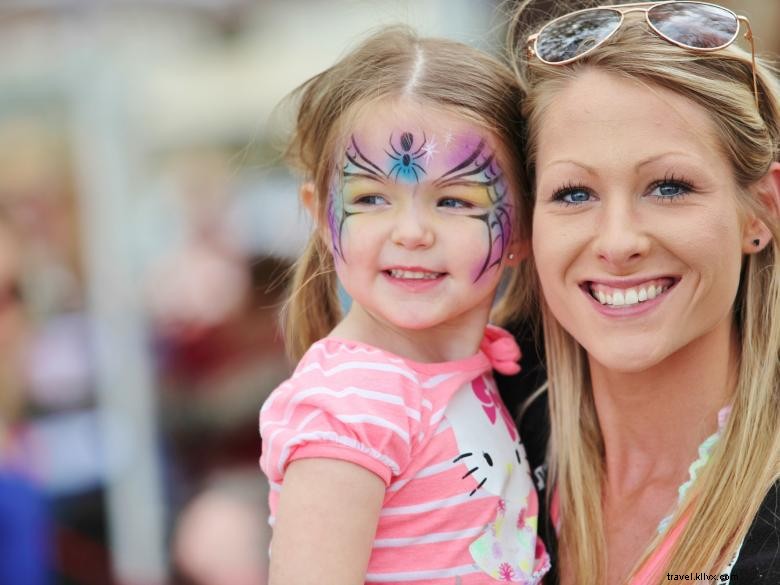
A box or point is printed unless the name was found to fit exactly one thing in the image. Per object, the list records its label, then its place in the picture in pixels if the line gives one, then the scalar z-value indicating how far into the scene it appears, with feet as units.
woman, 6.70
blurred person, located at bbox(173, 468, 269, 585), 16.78
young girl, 6.42
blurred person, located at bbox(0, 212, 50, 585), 14.16
